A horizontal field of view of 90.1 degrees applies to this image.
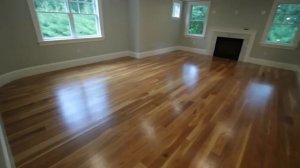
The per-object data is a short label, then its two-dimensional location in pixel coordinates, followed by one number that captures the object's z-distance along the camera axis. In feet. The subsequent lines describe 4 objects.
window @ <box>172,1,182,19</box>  20.12
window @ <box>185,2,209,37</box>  20.01
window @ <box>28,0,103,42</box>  10.96
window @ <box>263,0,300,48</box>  14.66
